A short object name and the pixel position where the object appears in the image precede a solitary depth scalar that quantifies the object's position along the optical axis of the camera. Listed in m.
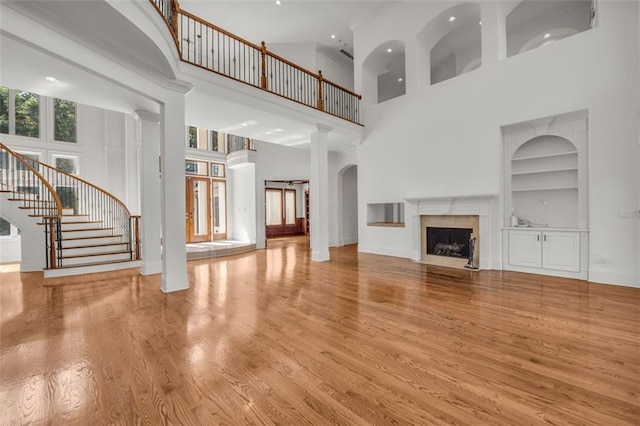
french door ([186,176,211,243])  10.42
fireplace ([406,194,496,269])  5.93
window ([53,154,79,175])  8.52
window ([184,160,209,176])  10.46
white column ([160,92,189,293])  4.52
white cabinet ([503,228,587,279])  4.99
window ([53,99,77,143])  8.55
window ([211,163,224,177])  11.12
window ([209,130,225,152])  11.25
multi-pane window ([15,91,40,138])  8.01
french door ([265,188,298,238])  13.99
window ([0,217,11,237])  7.81
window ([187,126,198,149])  10.51
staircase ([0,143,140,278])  6.01
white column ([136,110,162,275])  5.70
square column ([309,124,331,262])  7.16
